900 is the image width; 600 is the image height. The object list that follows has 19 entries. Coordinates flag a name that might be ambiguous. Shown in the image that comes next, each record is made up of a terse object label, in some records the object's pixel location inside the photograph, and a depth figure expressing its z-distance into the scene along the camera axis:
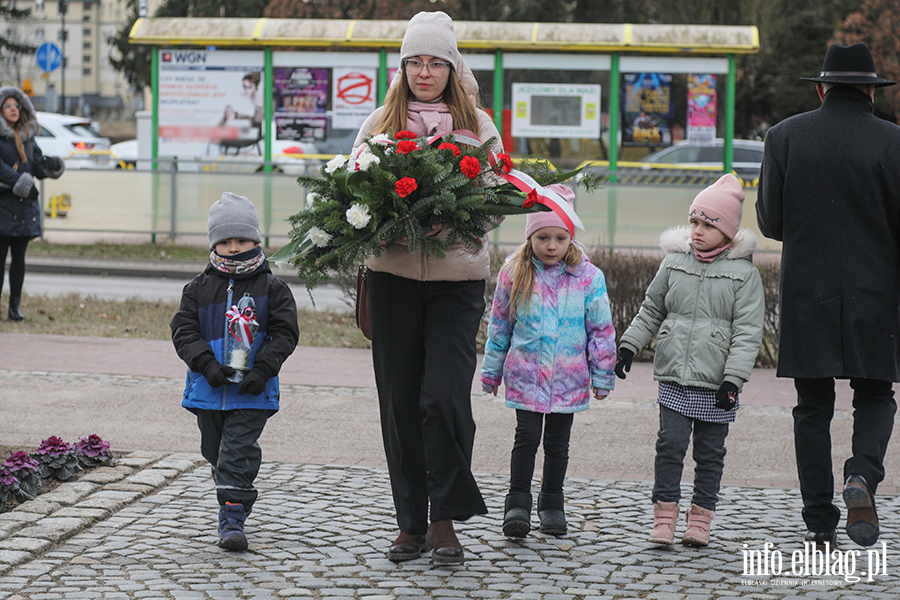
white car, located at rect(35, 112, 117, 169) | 51.41
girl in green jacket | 8.89
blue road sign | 68.37
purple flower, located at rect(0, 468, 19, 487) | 9.42
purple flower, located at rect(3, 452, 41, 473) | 9.67
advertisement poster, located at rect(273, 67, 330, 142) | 34.31
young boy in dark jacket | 8.68
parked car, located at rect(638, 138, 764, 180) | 33.91
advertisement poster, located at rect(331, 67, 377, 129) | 34.03
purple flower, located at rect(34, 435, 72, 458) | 10.37
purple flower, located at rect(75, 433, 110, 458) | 10.70
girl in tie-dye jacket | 9.14
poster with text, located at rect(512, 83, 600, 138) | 33.91
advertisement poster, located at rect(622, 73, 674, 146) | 33.87
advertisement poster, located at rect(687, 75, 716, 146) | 33.78
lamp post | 93.27
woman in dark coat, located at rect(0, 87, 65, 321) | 19.66
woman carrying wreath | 8.26
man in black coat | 8.58
